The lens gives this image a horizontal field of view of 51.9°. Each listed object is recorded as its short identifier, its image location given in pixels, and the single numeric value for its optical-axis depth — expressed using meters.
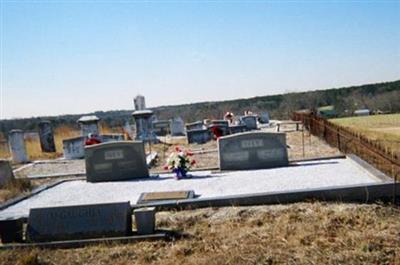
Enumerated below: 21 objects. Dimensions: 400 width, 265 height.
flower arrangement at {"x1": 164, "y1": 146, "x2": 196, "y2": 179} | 9.80
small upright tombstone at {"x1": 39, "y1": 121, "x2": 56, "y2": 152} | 20.80
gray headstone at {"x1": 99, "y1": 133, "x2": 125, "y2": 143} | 18.33
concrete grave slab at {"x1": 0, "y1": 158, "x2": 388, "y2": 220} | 7.68
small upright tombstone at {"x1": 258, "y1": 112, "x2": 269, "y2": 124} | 32.19
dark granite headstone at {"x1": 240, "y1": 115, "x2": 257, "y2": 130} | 23.40
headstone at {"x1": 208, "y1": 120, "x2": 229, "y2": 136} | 19.41
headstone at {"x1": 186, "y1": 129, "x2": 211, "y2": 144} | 19.83
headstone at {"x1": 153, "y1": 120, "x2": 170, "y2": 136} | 28.41
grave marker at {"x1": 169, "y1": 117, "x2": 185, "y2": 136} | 25.84
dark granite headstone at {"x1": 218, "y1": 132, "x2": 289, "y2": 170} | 10.12
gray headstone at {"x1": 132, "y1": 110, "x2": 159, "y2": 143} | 20.00
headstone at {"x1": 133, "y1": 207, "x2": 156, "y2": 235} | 5.74
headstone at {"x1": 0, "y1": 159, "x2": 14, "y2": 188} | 10.80
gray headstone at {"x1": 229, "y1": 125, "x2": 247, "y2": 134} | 19.87
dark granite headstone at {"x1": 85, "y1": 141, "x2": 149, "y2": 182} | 10.19
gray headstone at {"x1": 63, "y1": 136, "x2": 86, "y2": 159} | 17.62
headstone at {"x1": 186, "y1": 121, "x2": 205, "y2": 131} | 21.91
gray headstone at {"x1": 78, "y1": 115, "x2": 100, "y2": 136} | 19.23
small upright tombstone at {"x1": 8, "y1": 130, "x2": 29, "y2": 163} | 17.73
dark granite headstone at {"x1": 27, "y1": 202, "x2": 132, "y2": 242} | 5.85
